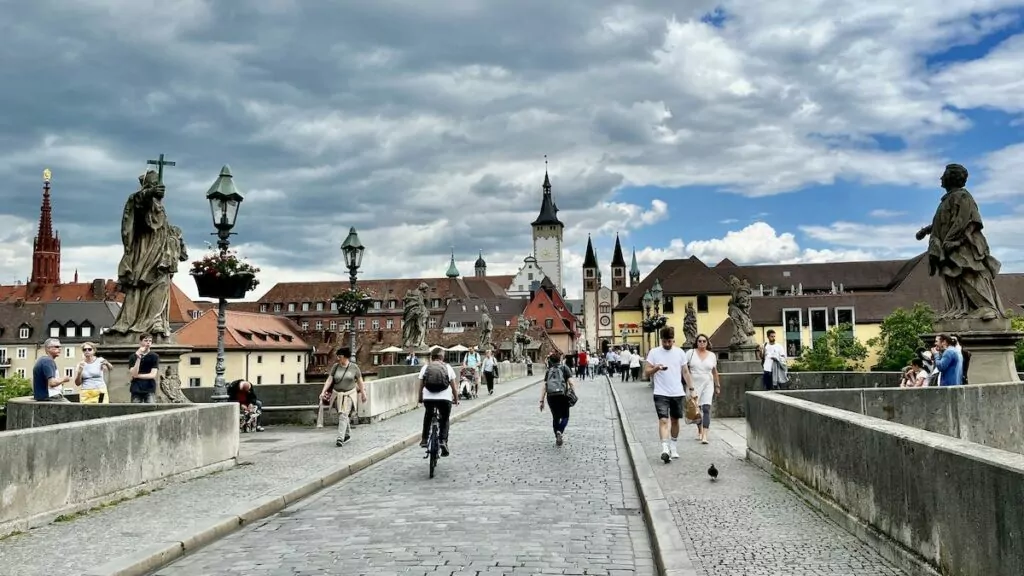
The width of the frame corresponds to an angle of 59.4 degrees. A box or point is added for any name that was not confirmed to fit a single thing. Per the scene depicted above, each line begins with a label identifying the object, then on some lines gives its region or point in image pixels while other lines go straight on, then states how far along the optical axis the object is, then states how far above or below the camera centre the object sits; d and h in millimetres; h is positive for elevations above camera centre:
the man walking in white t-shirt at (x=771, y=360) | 17500 +27
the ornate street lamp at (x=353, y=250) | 25453 +3253
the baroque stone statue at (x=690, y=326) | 35547 +1434
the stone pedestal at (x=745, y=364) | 25875 -64
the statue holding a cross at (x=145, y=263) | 13773 +1594
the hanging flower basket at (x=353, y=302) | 27766 +1963
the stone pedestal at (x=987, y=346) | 14680 +222
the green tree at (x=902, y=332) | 76312 +2509
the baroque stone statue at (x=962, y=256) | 14820 +1720
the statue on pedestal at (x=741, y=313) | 27891 +1515
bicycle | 11781 -1059
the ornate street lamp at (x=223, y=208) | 15875 +2816
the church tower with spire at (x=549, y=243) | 179412 +24053
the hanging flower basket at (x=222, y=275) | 16078 +1629
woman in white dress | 13930 -169
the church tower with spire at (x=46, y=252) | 147875 +19281
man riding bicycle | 12328 -393
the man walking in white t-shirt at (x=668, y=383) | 12597 -290
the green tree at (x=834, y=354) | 81669 +636
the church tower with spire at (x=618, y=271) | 191562 +19740
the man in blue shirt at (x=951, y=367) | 13617 -109
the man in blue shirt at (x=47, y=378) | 12695 -142
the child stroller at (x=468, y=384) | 30062 -666
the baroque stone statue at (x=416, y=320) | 31359 +1588
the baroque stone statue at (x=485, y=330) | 50562 +1943
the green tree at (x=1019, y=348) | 50225 +708
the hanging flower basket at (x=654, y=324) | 38775 +1761
